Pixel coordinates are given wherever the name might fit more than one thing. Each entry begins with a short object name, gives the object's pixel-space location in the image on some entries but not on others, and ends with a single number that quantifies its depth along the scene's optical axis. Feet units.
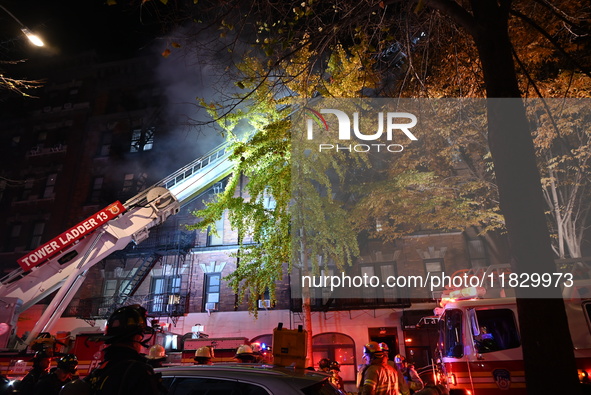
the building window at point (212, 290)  62.13
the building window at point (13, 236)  74.49
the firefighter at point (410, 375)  28.46
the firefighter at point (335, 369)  30.89
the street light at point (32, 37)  23.08
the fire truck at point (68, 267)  36.45
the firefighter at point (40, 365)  17.23
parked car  9.70
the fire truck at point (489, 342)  22.57
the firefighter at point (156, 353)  25.68
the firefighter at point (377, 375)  16.64
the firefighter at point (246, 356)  25.21
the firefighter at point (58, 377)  14.75
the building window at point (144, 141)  77.66
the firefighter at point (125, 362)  8.05
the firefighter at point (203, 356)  25.73
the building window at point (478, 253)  59.77
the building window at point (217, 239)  64.90
